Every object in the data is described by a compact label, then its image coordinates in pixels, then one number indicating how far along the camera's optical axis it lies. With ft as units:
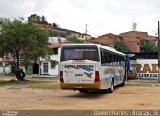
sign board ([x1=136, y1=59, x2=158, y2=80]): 113.09
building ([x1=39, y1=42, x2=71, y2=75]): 141.61
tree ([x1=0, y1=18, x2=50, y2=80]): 90.10
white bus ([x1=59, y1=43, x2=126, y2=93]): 47.28
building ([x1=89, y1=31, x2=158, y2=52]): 202.74
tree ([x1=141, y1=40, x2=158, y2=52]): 192.55
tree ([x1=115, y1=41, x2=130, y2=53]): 190.90
